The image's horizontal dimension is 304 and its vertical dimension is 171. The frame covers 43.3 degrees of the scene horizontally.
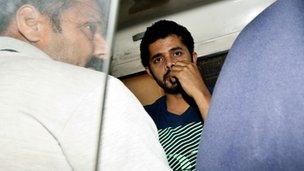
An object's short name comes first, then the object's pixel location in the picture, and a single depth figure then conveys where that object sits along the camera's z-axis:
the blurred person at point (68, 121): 0.68
